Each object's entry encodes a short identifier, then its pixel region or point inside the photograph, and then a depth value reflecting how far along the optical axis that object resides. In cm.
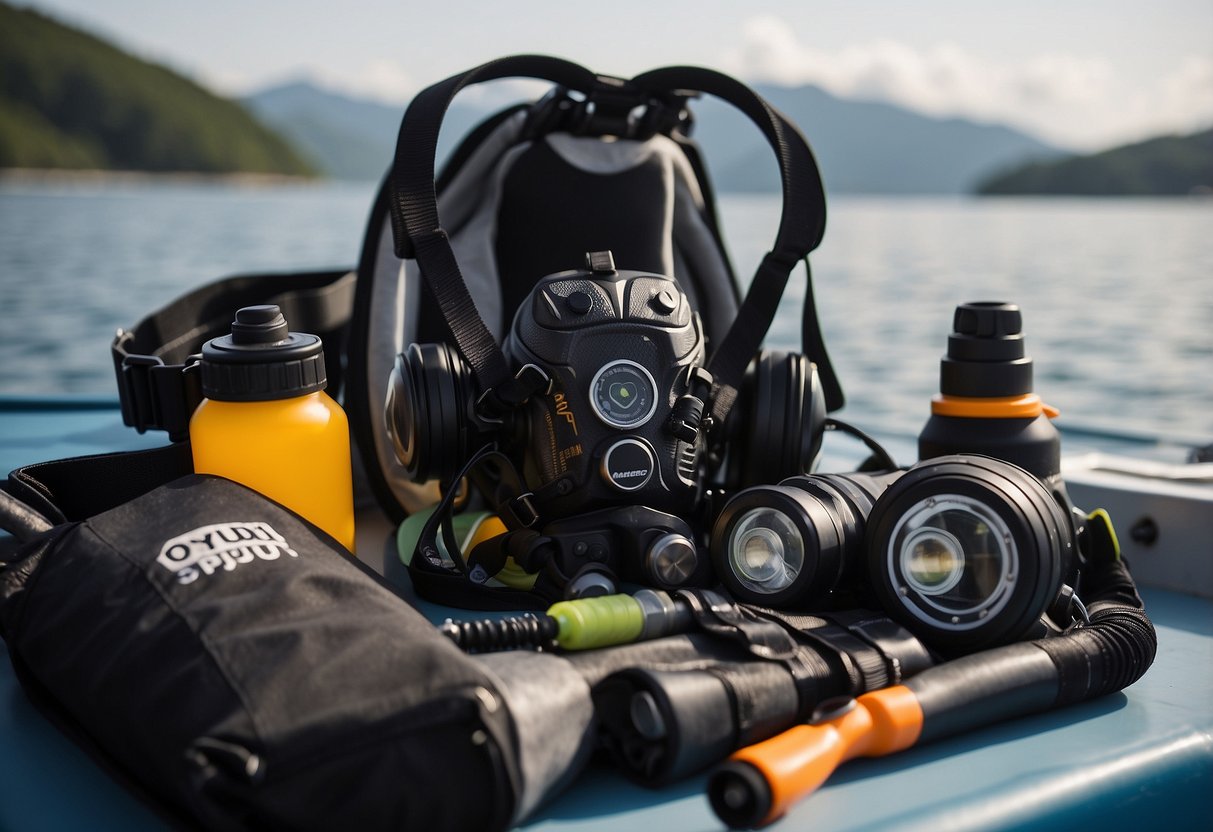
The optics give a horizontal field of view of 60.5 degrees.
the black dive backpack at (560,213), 146
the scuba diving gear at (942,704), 73
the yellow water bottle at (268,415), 100
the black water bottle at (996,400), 114
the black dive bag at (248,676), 67
